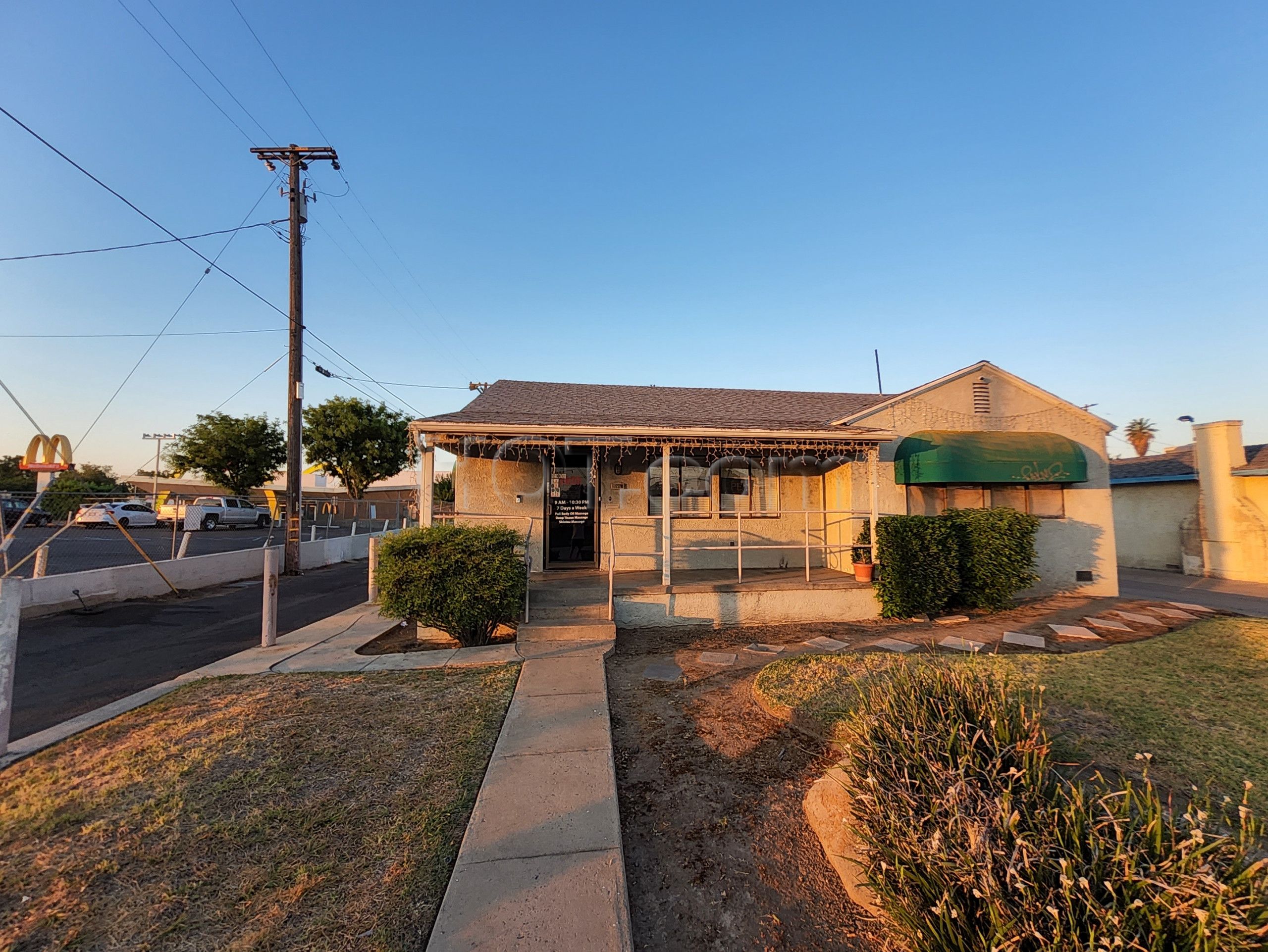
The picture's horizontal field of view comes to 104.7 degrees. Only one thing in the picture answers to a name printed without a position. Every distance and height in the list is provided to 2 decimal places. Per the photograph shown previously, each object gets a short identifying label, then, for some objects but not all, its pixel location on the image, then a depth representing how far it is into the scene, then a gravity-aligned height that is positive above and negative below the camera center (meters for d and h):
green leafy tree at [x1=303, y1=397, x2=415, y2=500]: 27.20 +3.67
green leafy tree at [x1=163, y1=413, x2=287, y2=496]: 28.69 +3.35
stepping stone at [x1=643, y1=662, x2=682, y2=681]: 5.58 -2.01
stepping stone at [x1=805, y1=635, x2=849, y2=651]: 6.56 -2.00
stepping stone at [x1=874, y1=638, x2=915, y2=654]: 6.34 -1.96
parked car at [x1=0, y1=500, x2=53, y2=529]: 12.96 -0.18
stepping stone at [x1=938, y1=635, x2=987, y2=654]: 6.30 -1.95
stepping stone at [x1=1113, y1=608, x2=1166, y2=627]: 7.59 -1.96
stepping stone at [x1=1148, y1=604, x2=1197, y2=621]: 7.76 -1.95
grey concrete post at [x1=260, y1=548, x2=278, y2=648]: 6.77 -1.34
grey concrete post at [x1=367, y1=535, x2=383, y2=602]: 9.72 -1.66
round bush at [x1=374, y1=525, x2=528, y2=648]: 6.48 -1.01
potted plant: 8.26 -1.04
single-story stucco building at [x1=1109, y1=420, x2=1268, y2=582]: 12.30 -0.45
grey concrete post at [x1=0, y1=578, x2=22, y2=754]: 3.72 -1.02
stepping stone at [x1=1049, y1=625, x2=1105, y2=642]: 6.91 -1.98
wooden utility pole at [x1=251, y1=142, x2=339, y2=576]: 13.08 +5.63
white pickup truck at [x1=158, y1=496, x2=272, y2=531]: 24.28 -0.35
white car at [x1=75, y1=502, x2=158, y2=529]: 20.62 -0.34
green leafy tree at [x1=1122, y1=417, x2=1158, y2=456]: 35.44 +4.35
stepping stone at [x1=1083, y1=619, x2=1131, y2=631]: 7.34 -1.99
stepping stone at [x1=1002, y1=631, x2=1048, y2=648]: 6.60 -1.98
